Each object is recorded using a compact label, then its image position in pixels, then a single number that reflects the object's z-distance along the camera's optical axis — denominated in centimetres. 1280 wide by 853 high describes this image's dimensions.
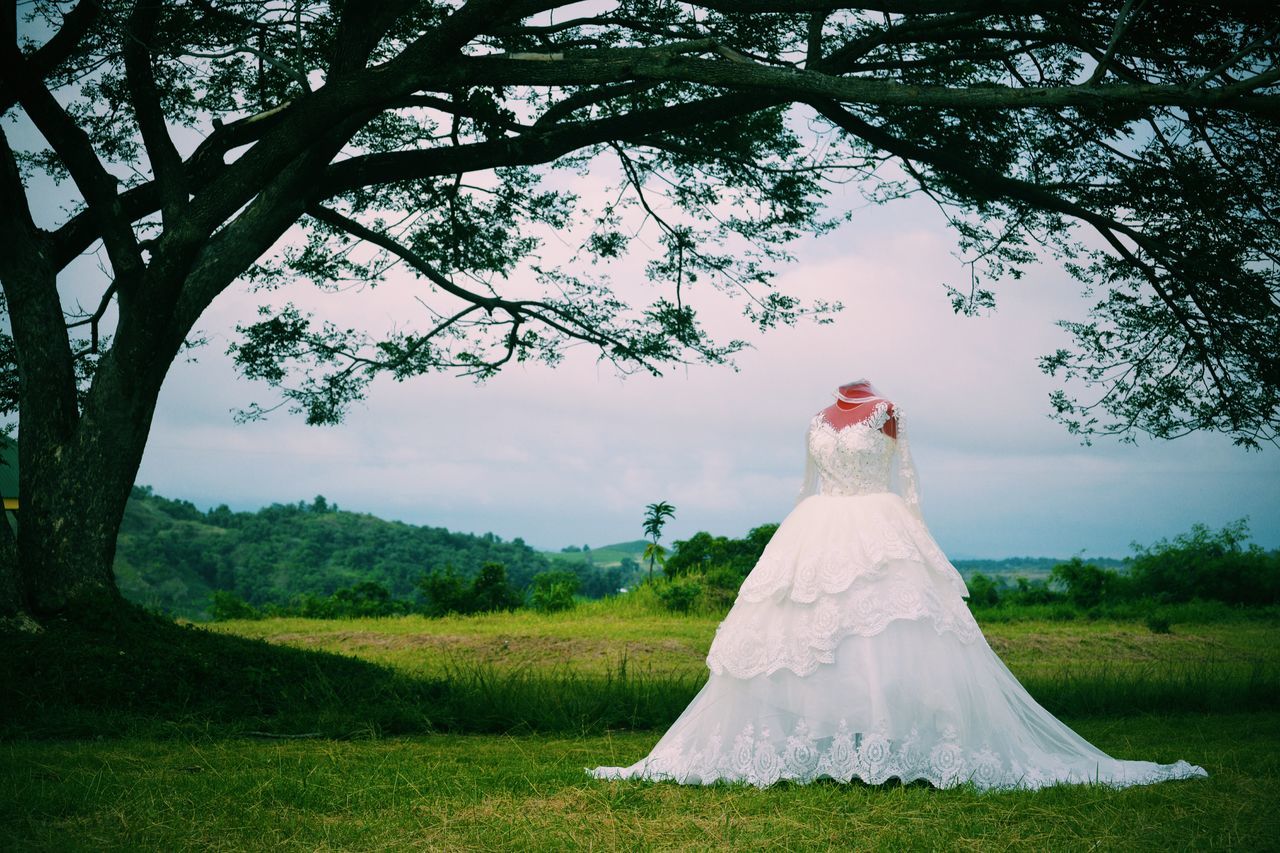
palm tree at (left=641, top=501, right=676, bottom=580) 2047
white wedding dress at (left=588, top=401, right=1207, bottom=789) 588
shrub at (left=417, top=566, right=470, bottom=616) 1977
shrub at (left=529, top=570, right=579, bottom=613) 1997
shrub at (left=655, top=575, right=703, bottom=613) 1867
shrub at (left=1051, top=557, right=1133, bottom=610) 2172
